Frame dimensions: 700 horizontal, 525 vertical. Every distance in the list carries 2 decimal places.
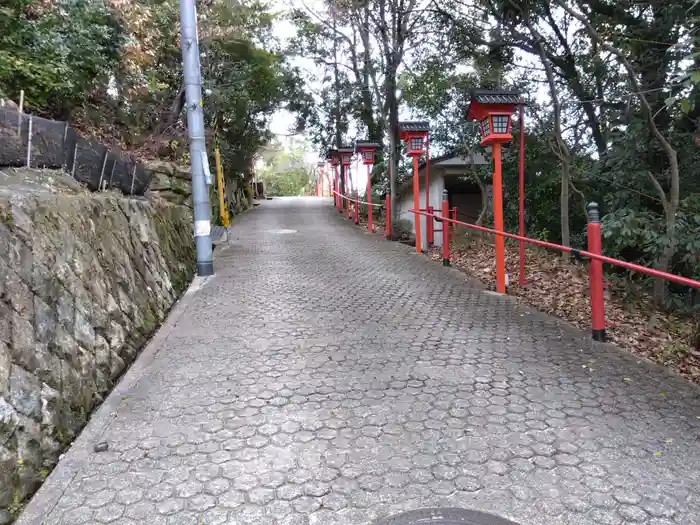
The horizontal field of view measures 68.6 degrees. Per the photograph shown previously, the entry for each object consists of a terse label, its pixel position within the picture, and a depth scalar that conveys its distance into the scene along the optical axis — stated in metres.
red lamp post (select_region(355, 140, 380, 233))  14.48
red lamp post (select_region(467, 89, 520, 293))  6.51
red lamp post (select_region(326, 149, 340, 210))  19.61
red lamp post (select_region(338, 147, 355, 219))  17.83
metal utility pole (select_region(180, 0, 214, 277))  7.57
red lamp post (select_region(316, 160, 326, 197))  37.24
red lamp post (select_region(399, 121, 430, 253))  9.97
